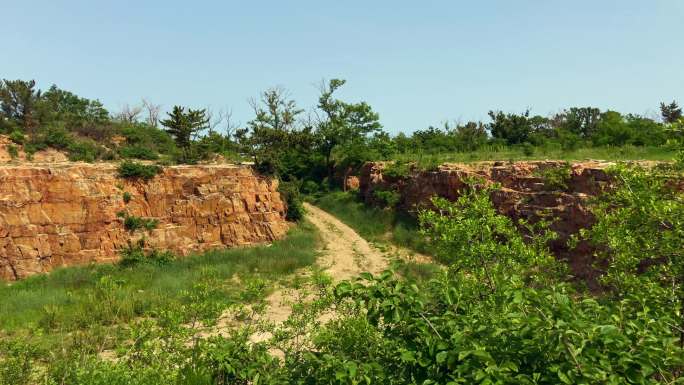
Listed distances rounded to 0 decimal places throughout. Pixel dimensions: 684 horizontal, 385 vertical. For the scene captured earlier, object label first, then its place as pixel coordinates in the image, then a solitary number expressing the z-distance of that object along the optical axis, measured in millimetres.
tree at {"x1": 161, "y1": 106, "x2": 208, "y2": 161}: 25578
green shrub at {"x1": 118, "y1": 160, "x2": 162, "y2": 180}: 19734
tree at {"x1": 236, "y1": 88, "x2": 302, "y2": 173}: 23531
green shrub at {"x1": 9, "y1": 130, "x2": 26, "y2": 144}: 26172
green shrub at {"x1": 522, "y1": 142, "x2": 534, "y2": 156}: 22797
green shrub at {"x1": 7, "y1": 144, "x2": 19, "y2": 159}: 24583
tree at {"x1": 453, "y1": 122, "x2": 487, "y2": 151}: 29669
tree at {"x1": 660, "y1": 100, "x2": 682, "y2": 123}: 31366
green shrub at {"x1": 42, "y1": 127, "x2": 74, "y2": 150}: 26453
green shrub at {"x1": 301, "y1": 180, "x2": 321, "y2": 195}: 30562
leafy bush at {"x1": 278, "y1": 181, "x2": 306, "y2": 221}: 23312
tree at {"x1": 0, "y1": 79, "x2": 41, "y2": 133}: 29719
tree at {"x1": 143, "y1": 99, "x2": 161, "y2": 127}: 51219
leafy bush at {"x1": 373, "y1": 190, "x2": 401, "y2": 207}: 24427
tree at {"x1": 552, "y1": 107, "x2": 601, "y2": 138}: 32219
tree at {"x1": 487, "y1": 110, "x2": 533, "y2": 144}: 30984
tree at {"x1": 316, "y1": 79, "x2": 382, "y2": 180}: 30531
